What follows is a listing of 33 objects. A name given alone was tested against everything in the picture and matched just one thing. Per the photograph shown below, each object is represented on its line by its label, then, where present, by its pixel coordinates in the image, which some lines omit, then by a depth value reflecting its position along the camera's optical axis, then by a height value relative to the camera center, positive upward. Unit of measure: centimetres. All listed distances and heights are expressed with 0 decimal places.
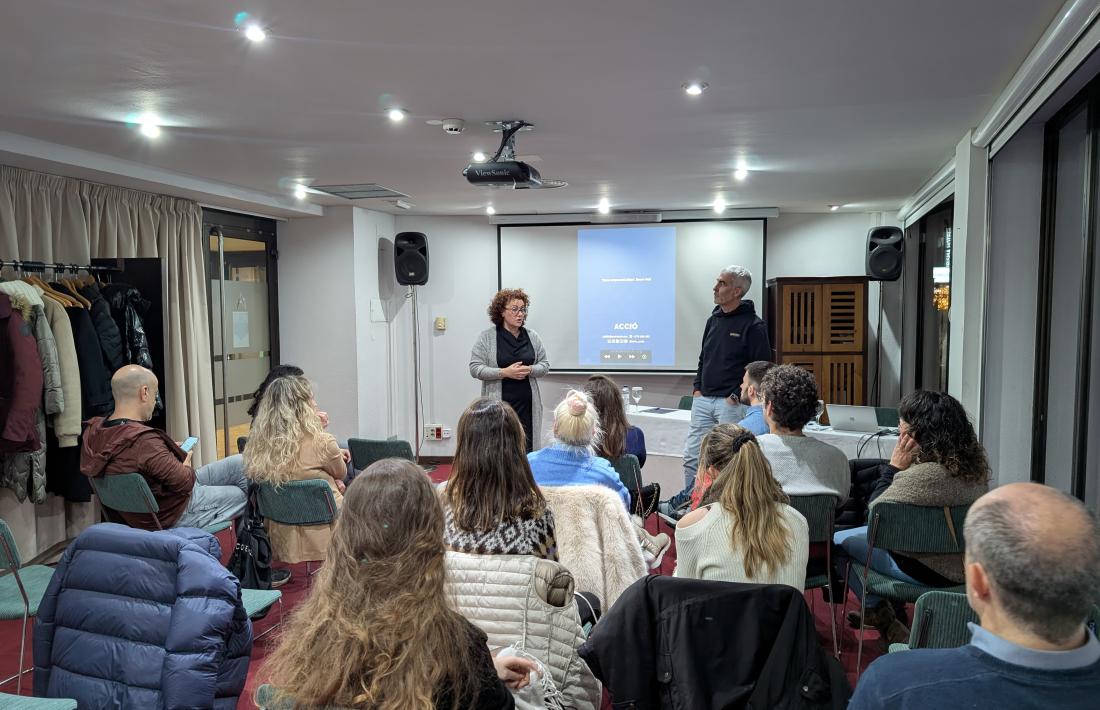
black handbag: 355 -112
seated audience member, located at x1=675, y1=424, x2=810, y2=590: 219 -64
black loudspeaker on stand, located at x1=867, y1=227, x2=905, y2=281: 667 +56
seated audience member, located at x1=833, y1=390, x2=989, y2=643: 262 -54
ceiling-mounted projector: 384 +76
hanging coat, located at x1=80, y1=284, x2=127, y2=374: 464 -6
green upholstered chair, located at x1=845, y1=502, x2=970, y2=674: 261 -75
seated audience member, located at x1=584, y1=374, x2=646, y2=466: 379 -50
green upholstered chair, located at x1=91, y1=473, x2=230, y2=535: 328 -77
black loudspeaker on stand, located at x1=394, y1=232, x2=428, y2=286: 746 +59
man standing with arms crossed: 492 -24
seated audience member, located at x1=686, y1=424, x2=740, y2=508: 256 -46
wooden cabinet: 699 -13
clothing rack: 440 +33
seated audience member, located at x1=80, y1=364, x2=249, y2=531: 337 -59
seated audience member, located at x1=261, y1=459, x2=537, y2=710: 123 -52
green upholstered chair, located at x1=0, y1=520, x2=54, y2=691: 269 -102
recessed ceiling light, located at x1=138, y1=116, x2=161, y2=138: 366 +98
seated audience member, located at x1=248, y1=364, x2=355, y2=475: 384 -35
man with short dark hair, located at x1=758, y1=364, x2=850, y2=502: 299 -52
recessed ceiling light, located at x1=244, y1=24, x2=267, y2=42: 247 +96
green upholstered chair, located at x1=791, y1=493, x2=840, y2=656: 284 -75
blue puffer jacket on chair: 176 -75
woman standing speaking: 553 -27
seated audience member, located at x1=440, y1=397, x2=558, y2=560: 198 -50
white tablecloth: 538 -81
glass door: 653 +7
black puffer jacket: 477 +2
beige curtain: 462 +54
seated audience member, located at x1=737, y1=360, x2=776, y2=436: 406 -39
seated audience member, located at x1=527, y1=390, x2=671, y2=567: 288 -54
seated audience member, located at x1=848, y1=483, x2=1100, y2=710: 107 -45
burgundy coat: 410 -34
